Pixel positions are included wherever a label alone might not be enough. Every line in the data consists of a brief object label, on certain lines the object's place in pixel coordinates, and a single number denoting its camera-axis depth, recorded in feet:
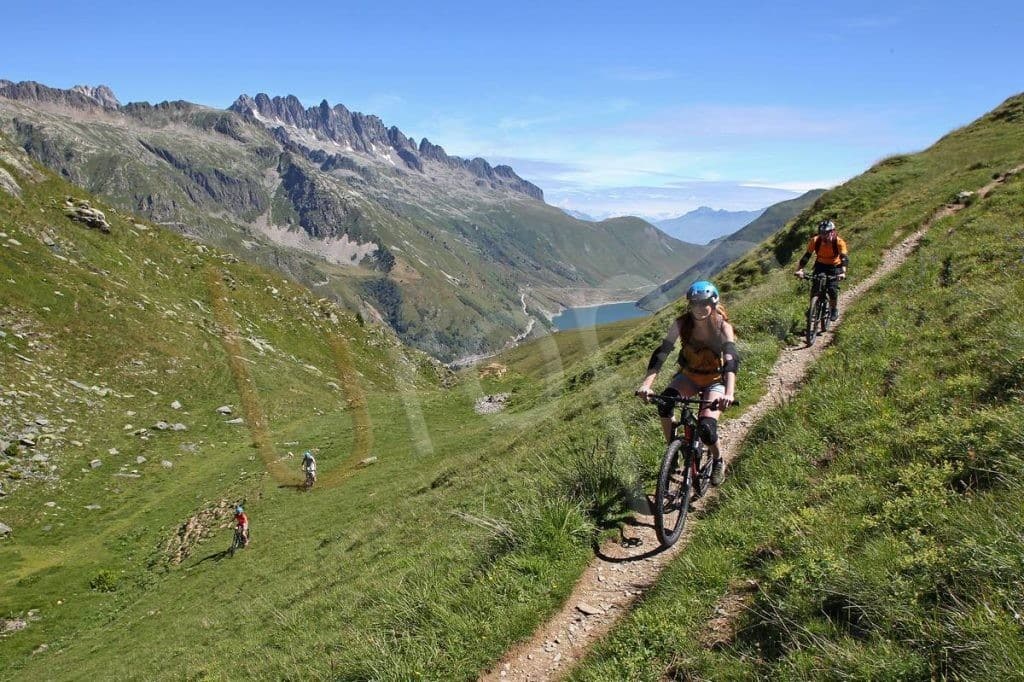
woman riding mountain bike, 30.04
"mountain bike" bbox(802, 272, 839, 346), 61.46
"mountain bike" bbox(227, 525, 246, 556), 76.64
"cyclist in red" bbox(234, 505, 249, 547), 76.59
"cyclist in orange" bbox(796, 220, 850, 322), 63.00
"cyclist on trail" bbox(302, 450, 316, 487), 93.91
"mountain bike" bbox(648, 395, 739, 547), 28.17
